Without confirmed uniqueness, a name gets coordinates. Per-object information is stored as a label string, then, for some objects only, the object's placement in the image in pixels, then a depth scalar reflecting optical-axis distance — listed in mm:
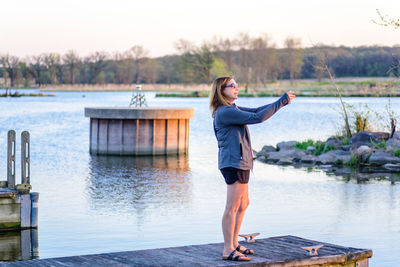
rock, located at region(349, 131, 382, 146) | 20828
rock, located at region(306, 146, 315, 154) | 22745
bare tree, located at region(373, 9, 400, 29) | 17084
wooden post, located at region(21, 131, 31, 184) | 10586
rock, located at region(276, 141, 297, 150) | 24100
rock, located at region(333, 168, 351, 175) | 18859
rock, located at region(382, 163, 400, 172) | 19453
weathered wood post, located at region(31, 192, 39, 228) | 10550
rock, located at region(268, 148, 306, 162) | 22109
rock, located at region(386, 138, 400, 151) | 20531
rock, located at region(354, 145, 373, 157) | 20484
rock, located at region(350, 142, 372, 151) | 20856
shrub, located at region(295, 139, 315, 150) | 23848
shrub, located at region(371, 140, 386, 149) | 20750
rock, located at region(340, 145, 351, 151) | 21484
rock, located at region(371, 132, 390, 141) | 21016
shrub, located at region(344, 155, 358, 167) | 20344
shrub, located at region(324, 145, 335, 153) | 22261
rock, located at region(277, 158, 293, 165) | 21531
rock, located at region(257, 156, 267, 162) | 22464
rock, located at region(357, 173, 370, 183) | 17531
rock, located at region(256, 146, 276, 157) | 23531
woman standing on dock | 6676
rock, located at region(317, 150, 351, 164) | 20742
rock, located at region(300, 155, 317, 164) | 21319
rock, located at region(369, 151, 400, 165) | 20038
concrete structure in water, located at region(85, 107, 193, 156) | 20172
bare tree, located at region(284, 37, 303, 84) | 111519
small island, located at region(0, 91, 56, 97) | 102350
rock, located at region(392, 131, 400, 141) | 20891
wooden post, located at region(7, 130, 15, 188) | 10805
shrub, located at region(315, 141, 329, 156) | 22438
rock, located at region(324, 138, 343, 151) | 22156
